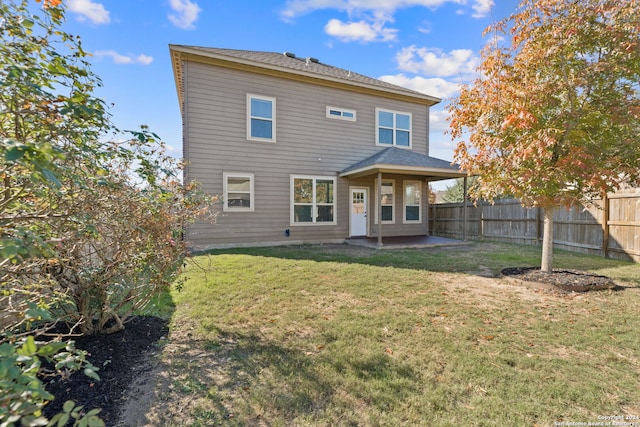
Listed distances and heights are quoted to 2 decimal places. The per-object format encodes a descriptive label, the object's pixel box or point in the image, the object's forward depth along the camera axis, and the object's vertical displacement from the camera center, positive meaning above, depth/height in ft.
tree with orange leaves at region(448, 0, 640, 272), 15.10 +6.26
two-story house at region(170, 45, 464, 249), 30.68 +7.50
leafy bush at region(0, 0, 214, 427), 3.84 +0.17
